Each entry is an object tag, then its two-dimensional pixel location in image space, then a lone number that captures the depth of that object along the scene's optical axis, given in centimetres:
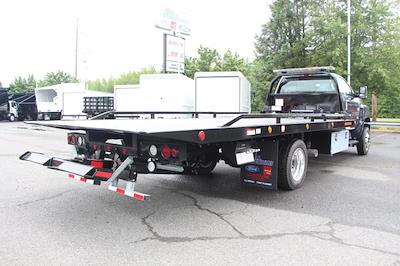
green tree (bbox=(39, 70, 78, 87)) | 5722
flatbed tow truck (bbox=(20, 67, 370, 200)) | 427
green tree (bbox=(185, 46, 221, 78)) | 3259
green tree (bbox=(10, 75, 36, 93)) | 5634
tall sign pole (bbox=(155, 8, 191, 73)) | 2316
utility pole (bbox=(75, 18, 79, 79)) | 5266
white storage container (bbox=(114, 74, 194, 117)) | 1805
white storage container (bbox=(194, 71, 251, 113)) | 1616
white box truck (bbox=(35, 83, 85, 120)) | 3056
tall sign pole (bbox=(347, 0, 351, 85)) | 1862
